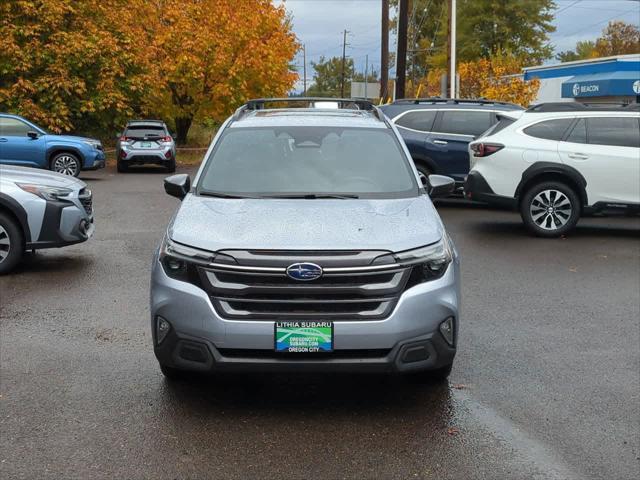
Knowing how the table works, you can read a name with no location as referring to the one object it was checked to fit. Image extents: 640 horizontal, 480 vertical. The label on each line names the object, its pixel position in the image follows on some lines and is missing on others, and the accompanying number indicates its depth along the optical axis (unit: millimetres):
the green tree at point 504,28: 62750
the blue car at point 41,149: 21219
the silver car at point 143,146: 26234
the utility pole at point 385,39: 34844
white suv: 12133
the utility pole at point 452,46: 27406
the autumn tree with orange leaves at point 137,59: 29375
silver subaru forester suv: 4664
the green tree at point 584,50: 82812
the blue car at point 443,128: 15594
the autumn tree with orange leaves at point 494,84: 32875
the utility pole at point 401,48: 29442
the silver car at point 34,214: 9266
